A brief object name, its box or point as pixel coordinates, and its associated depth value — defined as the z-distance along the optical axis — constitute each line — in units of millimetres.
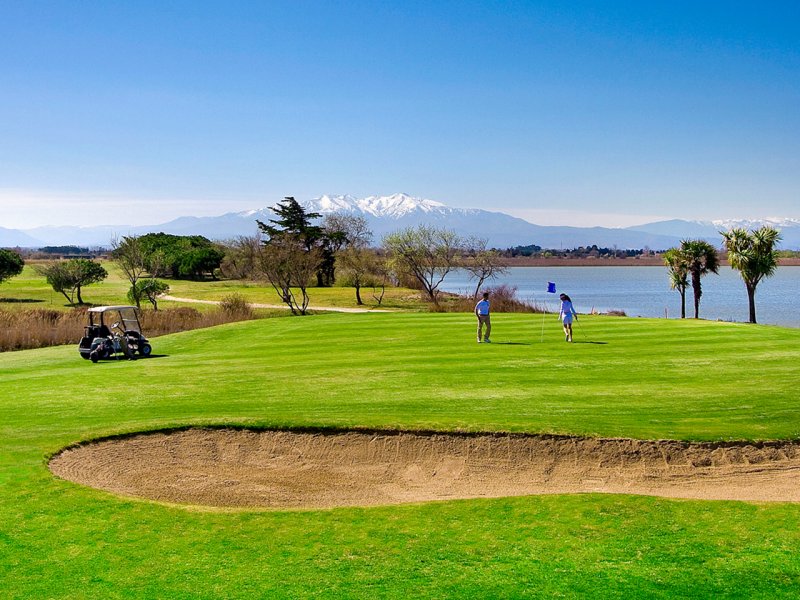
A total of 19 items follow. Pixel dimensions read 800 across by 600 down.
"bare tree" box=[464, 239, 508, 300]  83312
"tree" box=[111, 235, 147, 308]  81750
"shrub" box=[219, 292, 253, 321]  52681
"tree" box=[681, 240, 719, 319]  67812
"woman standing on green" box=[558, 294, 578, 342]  27453
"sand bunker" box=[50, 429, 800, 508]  13109
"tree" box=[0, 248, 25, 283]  89438
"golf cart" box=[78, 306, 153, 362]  27438
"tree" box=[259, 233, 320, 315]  65625
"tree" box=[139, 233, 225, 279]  118312
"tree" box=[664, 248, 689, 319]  68500
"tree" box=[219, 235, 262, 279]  116812
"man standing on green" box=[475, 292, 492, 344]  27359
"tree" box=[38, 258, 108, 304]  80250
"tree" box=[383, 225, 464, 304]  86062
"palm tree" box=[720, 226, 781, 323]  62375
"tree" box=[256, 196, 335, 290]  106688
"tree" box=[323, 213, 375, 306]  81938
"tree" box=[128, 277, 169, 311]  72562
